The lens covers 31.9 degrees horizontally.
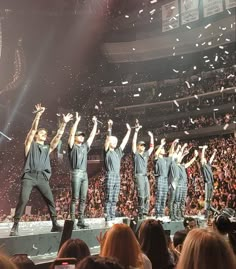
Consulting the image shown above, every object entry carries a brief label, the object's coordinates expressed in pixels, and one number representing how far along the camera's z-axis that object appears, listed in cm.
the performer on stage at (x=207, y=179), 1125
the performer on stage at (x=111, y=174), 745
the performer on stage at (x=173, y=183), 1003
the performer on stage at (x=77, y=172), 638
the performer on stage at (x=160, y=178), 941
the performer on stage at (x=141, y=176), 840
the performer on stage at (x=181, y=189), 1054
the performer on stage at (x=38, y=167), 545
